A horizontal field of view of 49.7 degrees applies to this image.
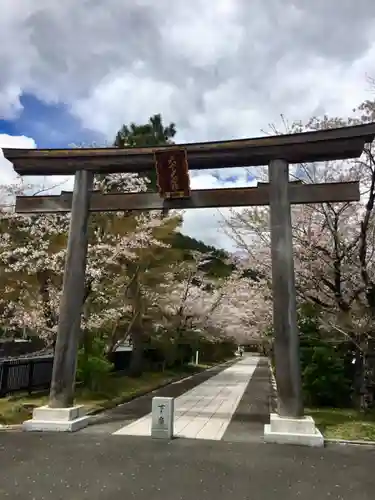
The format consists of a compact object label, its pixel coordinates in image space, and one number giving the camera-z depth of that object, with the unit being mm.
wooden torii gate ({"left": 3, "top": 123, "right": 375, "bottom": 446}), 8297
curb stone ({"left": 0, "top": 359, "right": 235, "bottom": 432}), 8719
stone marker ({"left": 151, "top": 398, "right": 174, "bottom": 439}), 7941
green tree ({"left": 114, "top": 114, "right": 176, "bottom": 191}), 20609
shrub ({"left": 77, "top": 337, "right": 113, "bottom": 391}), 13141
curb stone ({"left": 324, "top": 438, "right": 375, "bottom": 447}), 7777
